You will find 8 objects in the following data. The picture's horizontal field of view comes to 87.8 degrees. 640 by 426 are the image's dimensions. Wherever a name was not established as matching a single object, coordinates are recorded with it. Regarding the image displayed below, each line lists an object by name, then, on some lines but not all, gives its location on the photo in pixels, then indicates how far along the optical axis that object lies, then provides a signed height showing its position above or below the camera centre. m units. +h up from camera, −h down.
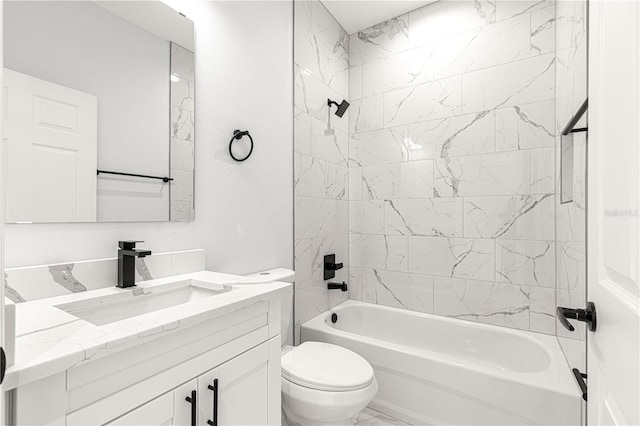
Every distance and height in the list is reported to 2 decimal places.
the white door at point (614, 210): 0.54 +0.01
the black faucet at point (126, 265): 1.19 -0.20
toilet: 1.47 -0.79
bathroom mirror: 1.02 +0.36
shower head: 2.56 +0.81
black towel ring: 1.70 +0.39
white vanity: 0.64 -0.36
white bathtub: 1.57 -0.88
